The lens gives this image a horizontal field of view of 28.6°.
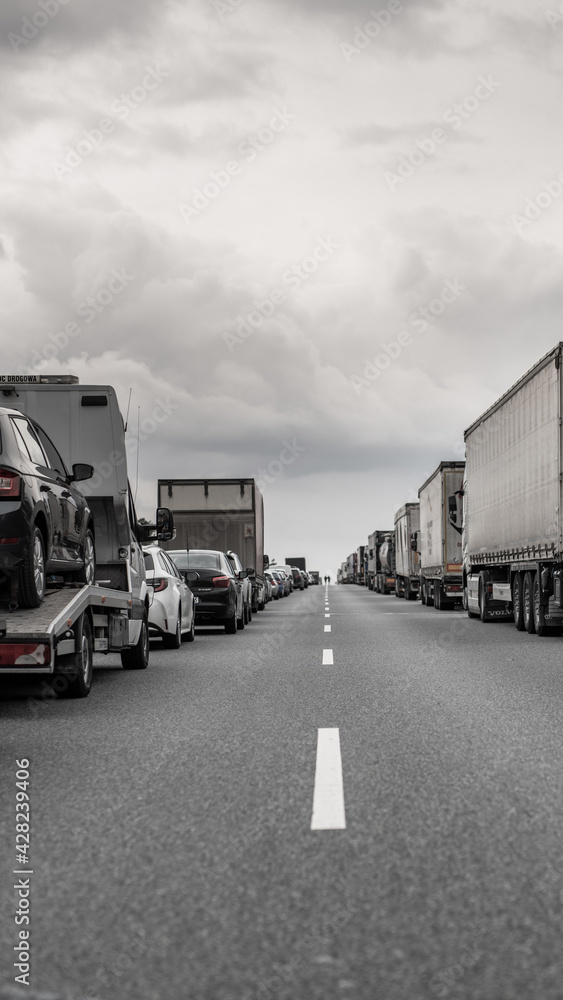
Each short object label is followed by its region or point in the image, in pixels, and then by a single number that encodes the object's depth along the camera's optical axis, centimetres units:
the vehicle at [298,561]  11281
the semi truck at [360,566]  9175
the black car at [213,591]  1919
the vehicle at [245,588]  2177
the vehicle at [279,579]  4644
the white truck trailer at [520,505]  1656
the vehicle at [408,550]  4053
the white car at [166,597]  1486
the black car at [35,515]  827
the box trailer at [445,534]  2953
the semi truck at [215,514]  2791
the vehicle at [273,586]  4133
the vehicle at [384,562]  5203
